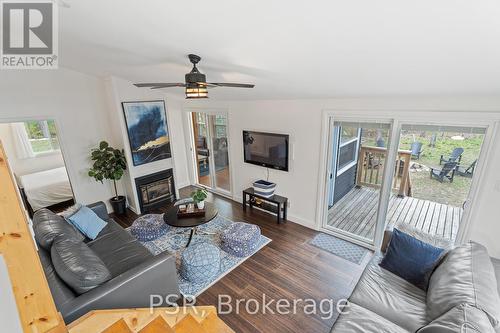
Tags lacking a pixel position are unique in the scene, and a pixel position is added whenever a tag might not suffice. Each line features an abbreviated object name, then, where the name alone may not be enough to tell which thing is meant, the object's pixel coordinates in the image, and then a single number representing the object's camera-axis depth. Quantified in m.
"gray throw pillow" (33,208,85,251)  2.45
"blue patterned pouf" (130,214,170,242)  3.65
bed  4.58
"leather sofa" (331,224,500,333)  1.46
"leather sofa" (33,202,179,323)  1.89
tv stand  4.09
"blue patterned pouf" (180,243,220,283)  2.79
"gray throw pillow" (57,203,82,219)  3.09
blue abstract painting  4.31
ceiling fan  2.06
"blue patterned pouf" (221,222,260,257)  3.28
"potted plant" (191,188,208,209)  3.52
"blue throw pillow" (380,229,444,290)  2.17
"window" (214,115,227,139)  5.03
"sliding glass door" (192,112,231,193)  5.18
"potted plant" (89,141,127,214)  4.14
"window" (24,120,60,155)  5.49
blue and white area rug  2.84
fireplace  4.63
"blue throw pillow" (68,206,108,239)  3.03
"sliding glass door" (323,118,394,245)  3.79
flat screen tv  4.00
